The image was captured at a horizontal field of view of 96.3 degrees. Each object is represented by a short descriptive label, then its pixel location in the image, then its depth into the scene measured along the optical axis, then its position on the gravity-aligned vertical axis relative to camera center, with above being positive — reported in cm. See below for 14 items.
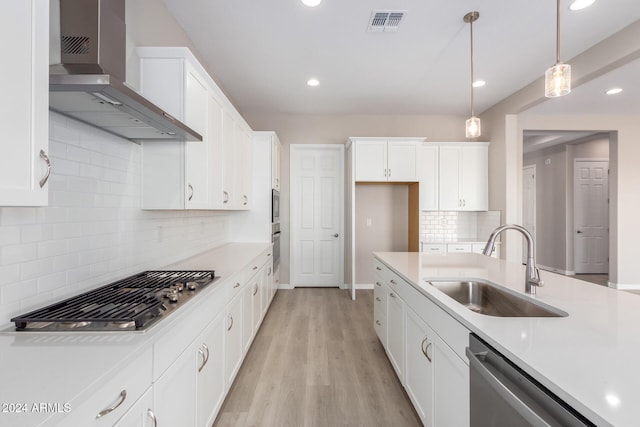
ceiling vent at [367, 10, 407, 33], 236 +165
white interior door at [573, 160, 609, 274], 591 -3
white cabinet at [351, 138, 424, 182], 430 +84
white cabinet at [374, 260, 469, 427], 121 -75
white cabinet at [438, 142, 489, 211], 457 +59
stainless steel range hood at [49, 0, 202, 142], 108 +64
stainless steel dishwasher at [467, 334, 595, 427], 71 -52
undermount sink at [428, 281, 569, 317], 139 -49
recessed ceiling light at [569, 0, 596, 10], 221 +164
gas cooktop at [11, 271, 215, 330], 103 -39
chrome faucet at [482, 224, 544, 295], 141 -30
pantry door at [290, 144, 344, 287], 475 -2
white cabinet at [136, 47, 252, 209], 186 +58
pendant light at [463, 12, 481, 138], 239 +79
